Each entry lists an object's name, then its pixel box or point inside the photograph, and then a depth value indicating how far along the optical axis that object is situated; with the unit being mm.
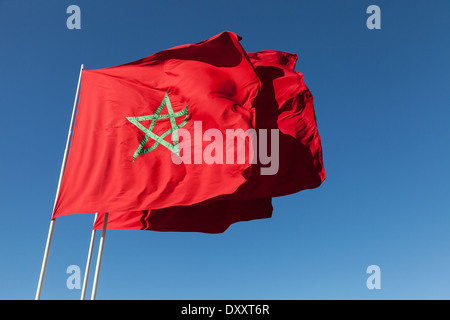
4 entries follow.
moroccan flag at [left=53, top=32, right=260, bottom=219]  12953
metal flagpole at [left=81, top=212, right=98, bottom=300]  13518
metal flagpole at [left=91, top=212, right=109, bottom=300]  12492
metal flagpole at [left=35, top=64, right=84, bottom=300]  12284
